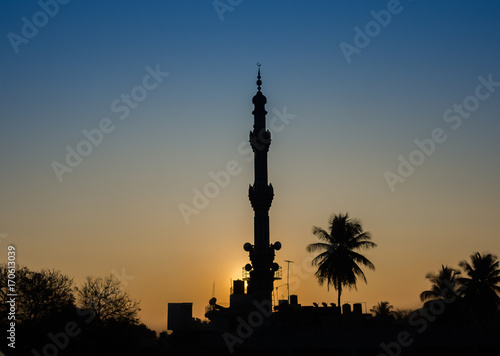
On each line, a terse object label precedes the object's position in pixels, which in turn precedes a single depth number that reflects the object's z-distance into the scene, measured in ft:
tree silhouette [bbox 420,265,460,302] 231.30
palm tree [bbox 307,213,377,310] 203.41
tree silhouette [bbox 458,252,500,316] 223.55
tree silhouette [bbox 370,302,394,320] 379.39
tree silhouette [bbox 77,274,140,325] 218.18
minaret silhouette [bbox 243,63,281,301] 233.55
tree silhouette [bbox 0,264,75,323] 199.62
